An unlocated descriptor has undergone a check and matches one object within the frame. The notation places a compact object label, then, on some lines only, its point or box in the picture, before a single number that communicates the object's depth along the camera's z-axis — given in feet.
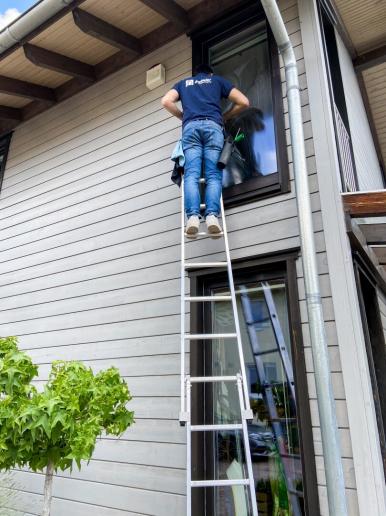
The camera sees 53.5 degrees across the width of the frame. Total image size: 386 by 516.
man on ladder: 8.39
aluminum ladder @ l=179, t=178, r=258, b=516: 5.73
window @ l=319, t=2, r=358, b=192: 9.15
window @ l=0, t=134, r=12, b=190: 16.76
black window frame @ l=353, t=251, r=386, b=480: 7.90
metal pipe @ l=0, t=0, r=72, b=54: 10.31
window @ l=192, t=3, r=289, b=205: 9.12
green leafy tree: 5.59
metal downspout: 5.52
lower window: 7.08
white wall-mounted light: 11.91
